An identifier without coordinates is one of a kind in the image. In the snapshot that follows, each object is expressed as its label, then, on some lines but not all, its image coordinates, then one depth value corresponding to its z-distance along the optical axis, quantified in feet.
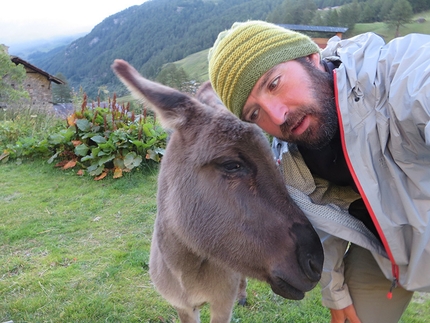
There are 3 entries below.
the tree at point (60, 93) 101.90
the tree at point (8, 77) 84.41
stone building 110.04
